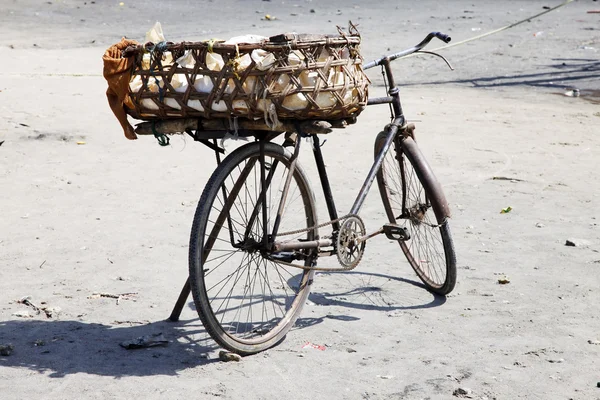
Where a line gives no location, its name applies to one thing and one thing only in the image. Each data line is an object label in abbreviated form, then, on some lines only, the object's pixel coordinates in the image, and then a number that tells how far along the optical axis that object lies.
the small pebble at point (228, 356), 3.78
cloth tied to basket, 3.63
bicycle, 3.79
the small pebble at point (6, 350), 3.74
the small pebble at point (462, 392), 3.50
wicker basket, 3.51
